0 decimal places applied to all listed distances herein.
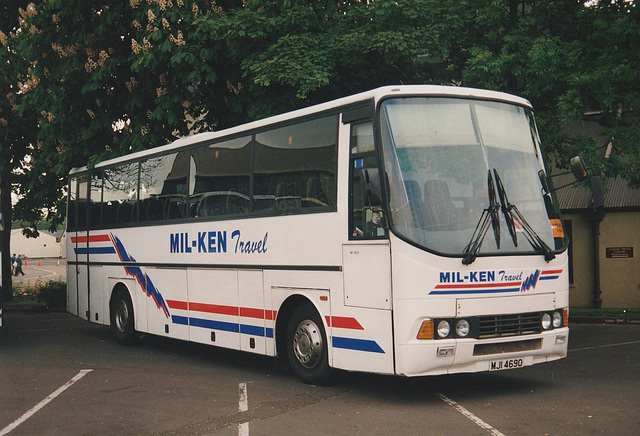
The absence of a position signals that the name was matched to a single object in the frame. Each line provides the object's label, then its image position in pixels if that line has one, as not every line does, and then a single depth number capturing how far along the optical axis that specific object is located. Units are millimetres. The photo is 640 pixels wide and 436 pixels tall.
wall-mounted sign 24859
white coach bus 8789
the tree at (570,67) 15266
